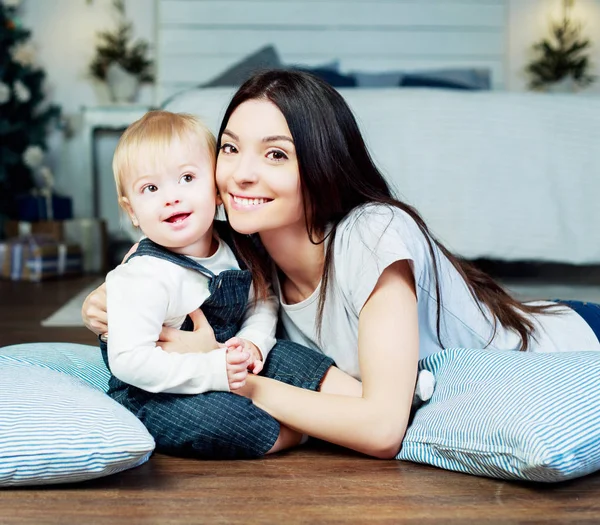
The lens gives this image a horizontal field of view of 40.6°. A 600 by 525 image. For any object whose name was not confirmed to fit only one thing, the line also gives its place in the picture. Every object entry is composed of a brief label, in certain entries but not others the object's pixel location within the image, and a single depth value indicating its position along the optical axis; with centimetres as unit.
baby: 122
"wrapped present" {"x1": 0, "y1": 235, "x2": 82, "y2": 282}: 425
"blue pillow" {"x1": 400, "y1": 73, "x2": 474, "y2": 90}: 443
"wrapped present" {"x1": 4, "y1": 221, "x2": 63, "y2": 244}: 461
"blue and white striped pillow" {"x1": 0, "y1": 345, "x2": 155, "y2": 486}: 112
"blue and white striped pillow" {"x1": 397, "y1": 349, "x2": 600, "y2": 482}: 111
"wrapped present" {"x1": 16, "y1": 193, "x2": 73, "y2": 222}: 471
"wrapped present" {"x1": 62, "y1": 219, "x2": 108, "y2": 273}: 467
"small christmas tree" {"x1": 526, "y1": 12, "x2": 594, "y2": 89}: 545
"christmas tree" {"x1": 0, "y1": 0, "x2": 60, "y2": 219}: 466
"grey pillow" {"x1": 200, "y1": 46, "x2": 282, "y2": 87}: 458
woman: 128
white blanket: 329
